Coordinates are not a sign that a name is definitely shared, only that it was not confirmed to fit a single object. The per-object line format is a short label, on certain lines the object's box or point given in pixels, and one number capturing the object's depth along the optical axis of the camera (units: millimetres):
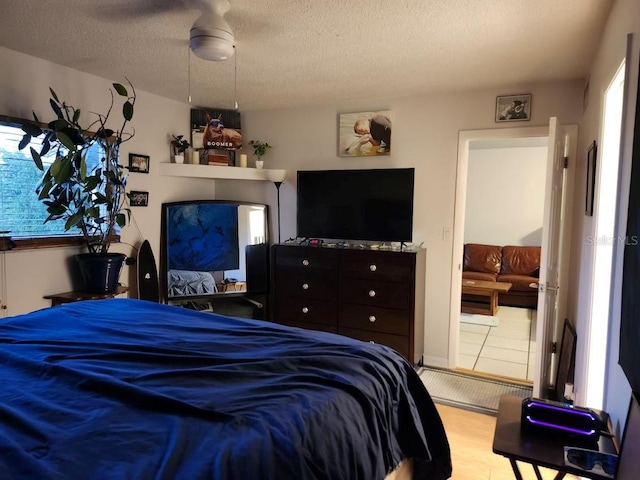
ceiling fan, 2055
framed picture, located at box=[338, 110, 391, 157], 3805
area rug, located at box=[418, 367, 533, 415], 3051
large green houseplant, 2744
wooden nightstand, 2947
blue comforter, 997
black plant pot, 3012
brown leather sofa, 5625
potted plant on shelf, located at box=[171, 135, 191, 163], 3955
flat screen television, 3629
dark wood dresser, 3393
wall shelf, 3904
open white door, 2684
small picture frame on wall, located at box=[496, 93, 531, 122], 3324
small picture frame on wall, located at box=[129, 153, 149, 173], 3592
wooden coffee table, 5262
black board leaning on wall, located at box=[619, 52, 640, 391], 1091
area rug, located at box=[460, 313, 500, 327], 4997
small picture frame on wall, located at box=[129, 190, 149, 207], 3625
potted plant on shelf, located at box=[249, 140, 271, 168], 4223
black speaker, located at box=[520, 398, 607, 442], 1497
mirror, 3982
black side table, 1405
